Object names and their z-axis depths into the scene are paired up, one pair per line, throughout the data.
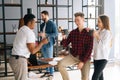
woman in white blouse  3.28
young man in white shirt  2.89
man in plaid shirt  3.47
